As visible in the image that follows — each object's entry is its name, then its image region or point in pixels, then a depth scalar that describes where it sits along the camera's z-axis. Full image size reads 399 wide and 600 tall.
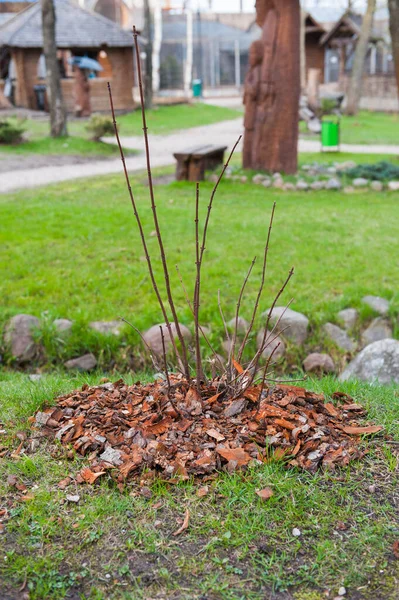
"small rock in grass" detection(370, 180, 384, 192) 11.05
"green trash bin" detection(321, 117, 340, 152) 15.40
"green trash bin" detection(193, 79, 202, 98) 38.44
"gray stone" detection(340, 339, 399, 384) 4.73
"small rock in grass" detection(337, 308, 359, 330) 5.98
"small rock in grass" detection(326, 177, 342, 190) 11.08
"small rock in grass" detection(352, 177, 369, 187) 11.15
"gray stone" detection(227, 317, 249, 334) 5.77
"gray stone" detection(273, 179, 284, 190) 11.14
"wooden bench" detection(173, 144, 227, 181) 11.23
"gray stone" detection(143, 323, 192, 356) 5.61
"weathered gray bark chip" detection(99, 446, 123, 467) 2.86
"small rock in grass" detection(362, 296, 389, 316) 6.05
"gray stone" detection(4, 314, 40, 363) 5.76
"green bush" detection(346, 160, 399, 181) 11.43
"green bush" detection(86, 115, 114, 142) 17.42
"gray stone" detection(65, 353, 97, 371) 5.65
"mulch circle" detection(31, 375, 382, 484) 2.83
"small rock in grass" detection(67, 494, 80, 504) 2.66
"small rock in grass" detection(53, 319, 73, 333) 5.83
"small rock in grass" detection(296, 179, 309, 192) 11.02
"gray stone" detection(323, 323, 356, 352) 5.79
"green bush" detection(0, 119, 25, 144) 17.04
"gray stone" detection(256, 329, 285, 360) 5.58
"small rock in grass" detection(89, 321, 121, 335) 5.79
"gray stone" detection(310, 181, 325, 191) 11.10
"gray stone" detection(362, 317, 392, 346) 5.87
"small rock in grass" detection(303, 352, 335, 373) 5.54
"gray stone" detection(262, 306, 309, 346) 5.74
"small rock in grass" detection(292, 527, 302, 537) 2.48
